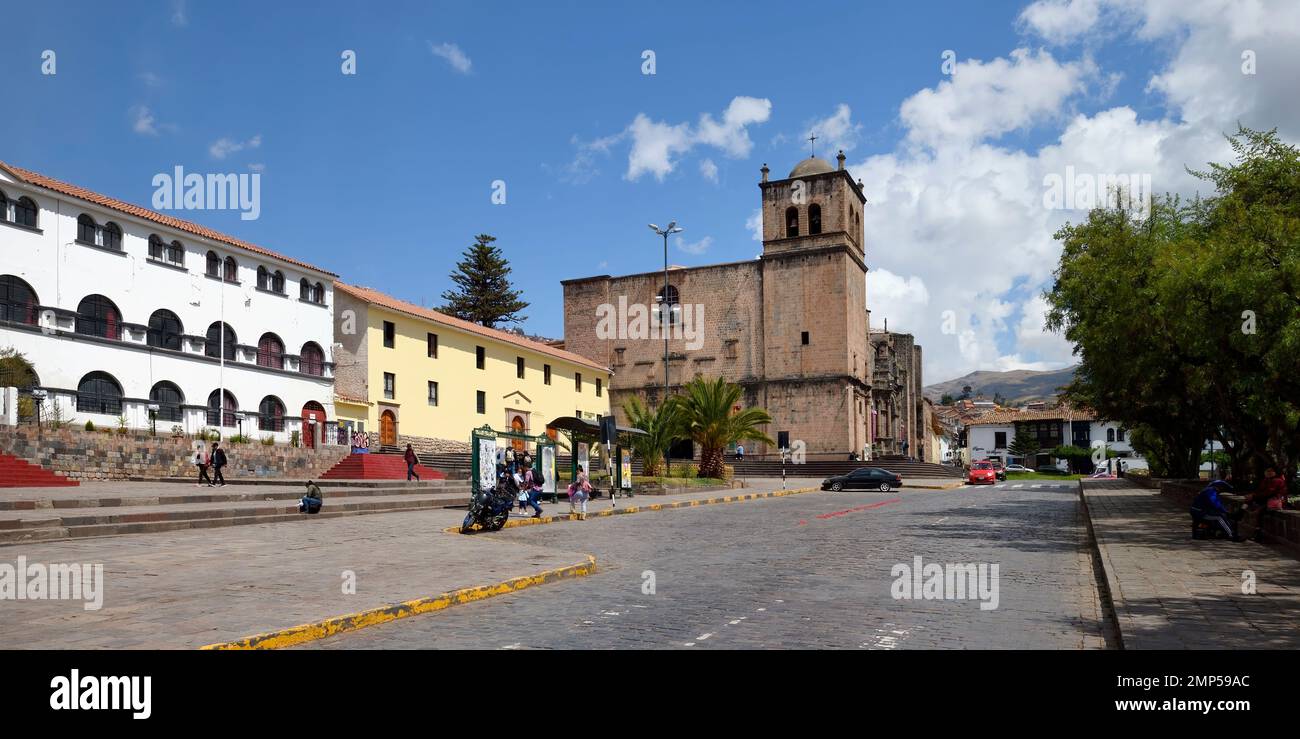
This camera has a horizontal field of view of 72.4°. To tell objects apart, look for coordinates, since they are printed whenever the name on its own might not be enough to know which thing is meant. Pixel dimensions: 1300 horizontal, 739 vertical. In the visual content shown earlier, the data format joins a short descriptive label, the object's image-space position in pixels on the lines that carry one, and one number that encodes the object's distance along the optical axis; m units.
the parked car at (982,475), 47.47
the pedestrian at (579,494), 21.03
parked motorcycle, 16.55
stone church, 58.38
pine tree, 74.81
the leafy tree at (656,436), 33.25
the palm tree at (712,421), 36.28
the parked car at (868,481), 39.72
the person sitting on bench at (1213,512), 14.27
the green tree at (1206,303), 13.86
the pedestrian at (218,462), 24.36
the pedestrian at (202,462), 24.56
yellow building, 39.94
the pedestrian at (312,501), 18.45
